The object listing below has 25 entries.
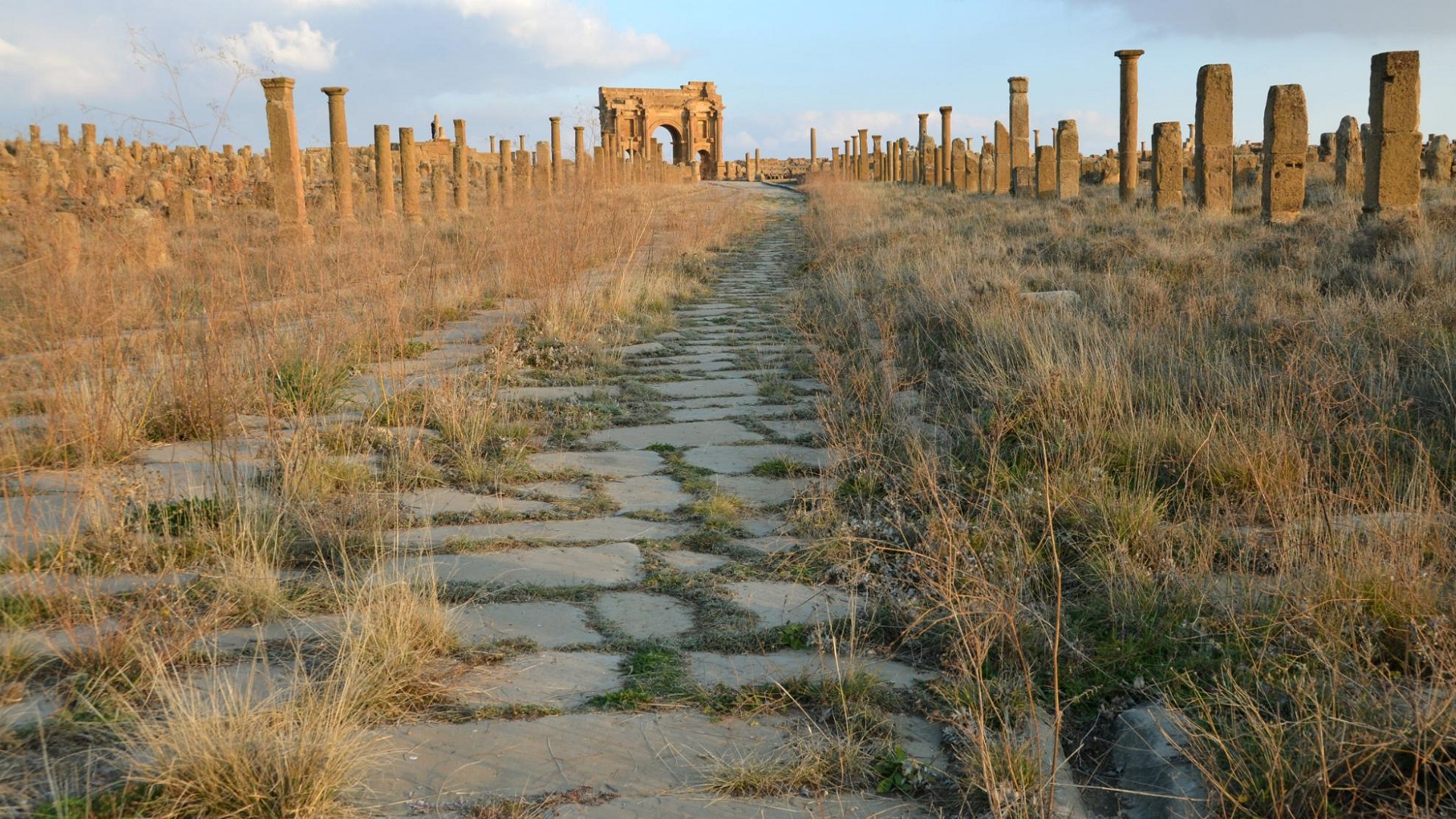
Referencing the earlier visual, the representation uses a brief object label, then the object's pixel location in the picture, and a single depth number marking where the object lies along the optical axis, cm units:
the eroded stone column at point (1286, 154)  1486
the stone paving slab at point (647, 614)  319
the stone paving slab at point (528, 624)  311
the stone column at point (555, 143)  3098
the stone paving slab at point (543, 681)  273
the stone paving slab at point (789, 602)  327
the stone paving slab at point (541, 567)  353
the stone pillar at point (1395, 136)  1292
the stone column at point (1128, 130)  1986
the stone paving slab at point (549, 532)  392
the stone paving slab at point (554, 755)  230
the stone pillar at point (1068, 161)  2394
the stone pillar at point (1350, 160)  1983
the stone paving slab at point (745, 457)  496
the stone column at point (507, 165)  2294
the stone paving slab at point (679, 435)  546
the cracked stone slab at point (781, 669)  284
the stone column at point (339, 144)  1831
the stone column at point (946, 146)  3284
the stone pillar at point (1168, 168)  1791
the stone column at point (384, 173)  1994
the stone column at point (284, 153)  1534
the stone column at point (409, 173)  2120
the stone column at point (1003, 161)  3206
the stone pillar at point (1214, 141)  1647
